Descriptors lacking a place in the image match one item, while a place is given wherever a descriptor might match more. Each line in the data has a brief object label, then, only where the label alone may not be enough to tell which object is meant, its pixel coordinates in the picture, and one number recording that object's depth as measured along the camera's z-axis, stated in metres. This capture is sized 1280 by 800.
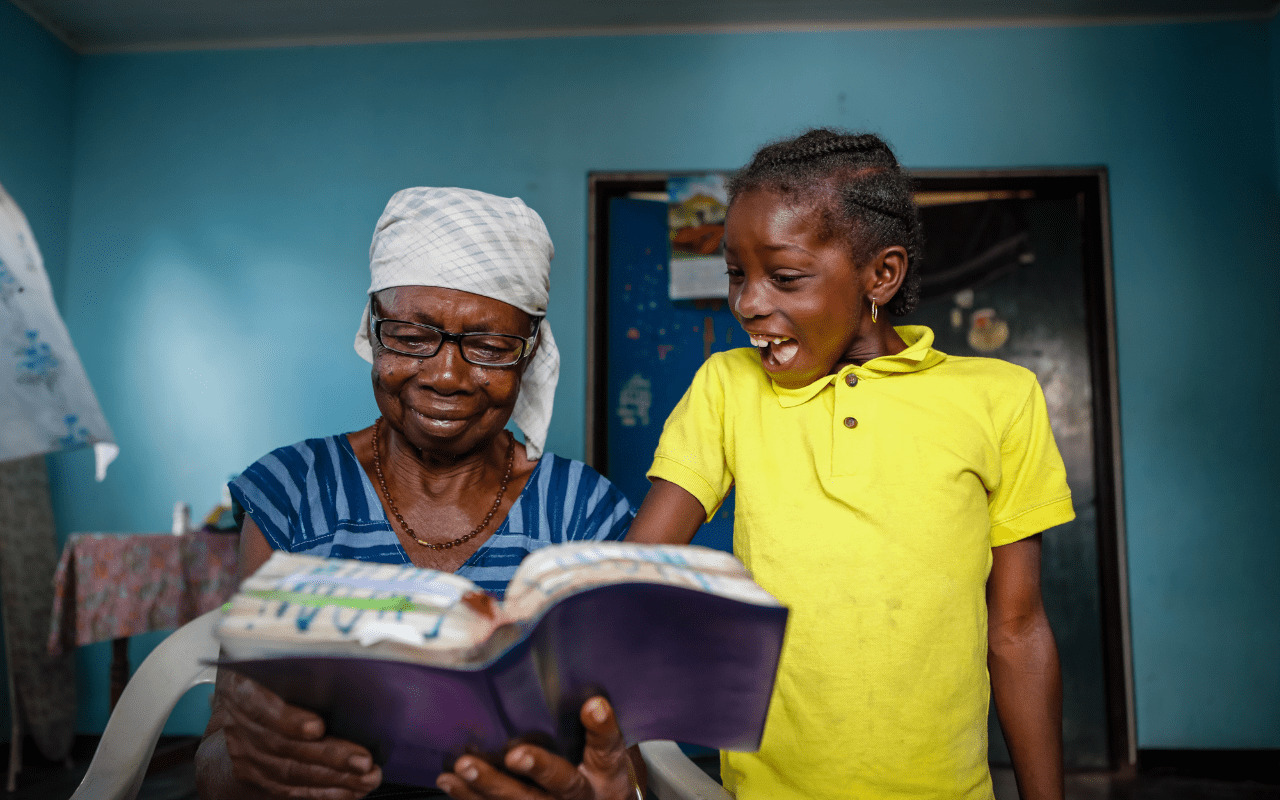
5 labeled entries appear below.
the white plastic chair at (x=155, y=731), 1.21
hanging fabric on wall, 2.65
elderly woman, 1.24
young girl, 0.96
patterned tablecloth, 3.08
